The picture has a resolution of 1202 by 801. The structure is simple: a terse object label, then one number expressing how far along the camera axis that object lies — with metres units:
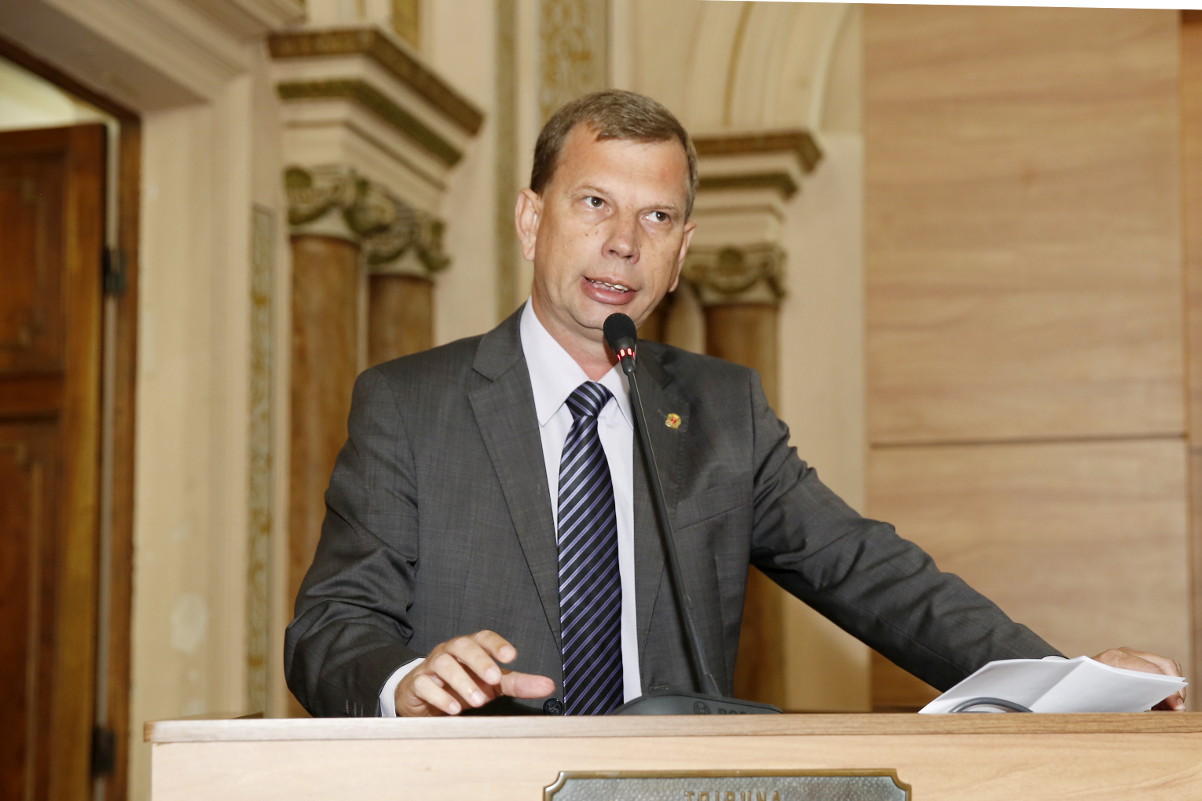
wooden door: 6.02
